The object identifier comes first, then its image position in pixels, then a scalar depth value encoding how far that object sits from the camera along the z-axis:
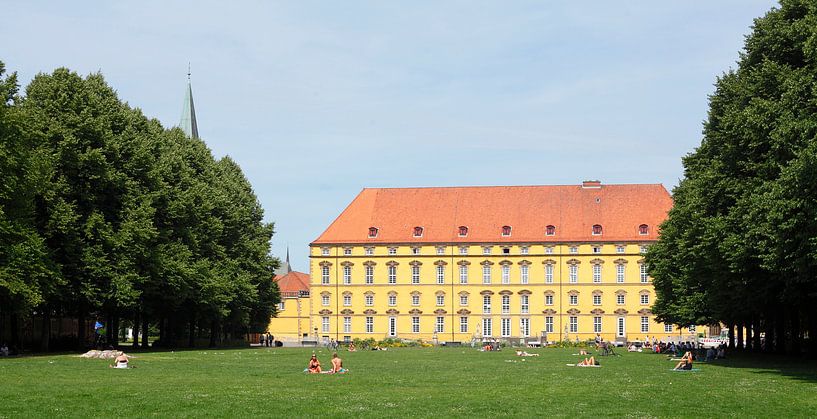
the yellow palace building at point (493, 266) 116.19
